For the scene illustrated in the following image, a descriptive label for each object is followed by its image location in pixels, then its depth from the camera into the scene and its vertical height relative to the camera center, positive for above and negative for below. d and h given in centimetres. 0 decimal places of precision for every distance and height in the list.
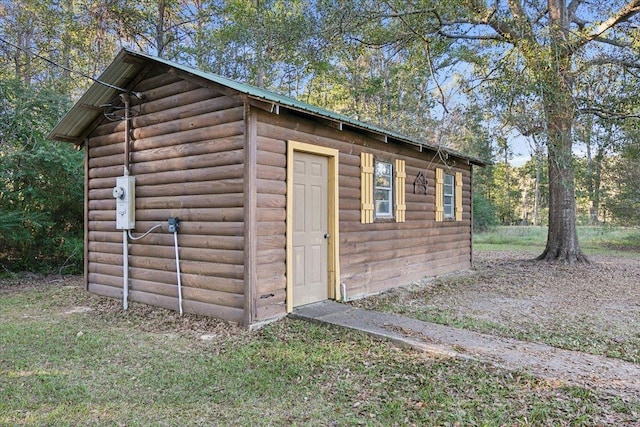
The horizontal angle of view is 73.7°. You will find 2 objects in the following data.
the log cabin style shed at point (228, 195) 504 +33
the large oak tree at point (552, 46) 651 +301
